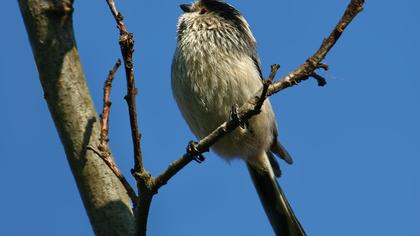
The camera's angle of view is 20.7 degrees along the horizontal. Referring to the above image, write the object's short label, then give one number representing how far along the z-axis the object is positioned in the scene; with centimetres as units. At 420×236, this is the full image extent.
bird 899
